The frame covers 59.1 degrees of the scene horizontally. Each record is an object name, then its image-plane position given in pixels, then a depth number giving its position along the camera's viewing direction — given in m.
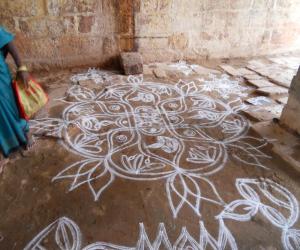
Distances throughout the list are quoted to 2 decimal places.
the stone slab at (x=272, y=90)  3.42
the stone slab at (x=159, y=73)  3.91
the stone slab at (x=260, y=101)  3.22
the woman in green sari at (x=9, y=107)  2.03
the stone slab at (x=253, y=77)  3.92
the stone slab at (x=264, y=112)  2.85
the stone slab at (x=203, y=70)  4.13
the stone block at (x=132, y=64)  3.89
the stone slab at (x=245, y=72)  4.13
